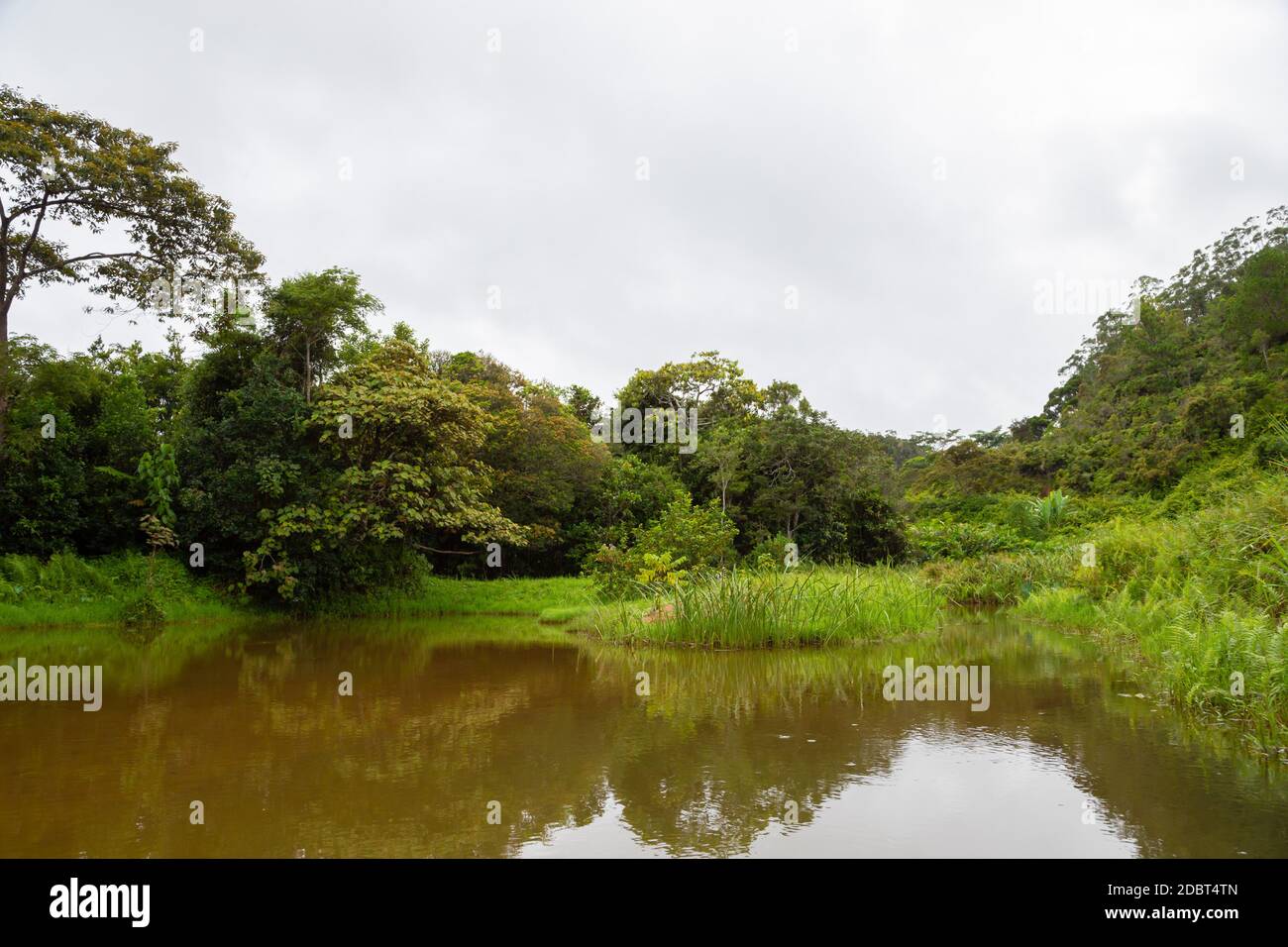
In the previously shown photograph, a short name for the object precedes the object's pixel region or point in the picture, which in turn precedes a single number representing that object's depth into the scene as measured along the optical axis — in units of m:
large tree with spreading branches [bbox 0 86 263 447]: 12.19
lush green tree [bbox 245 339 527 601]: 13.71
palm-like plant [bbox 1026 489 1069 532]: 22.97
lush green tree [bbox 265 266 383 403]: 14.83
